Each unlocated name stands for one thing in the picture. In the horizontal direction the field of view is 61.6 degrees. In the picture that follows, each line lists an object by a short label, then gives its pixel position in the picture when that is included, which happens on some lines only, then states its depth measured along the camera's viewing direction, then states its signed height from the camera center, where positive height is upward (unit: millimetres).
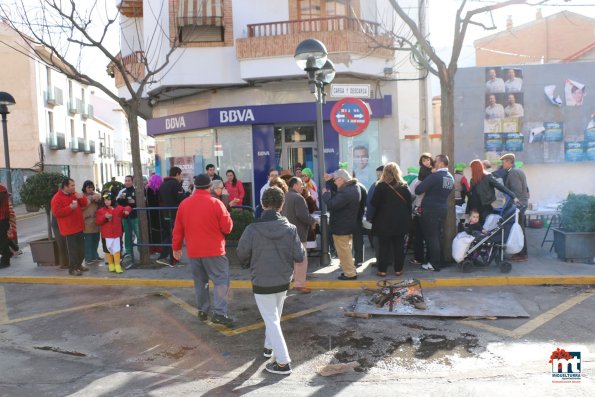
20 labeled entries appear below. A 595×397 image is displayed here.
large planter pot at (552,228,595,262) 8250 -1429
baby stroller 7824 -1305
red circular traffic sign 8523 +888
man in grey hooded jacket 4559 -847
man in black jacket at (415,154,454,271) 7941 -620
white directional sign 8625 +1353
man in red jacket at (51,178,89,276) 8570 -688
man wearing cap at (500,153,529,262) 8727 -396
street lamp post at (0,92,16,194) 12031 +1799
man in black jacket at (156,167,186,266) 9438 -407
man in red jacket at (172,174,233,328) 5785 -726
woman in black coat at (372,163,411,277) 7688 -624
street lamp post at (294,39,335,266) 8086 +1577
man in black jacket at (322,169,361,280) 7555 -717
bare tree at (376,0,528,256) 8469 +1560
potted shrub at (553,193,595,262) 8203 -1160
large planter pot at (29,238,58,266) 9867 -1418
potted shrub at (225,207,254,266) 8711 -927
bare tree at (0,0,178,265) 8797 +2036
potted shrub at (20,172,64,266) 9570 -313
